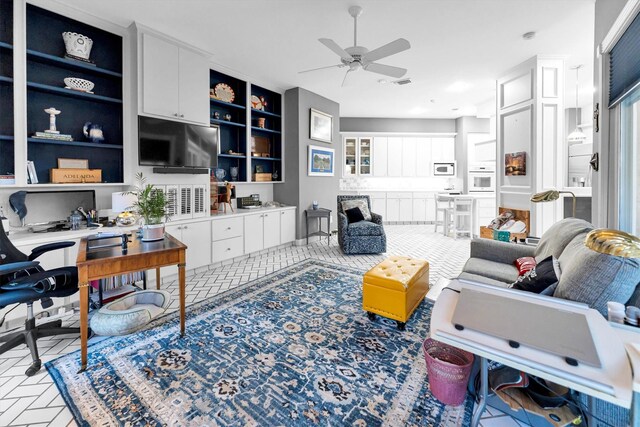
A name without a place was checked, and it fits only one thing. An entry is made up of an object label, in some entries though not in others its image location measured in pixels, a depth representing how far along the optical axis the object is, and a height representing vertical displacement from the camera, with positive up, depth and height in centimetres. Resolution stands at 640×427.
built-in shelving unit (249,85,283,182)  512 +130
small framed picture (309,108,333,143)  554 +157
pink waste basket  154 -95
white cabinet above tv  326 +151
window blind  193 +102
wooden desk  184 -40
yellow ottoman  232 -73
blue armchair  478 -57
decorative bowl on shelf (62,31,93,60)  290 +165
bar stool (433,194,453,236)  649 -17
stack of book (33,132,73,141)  273 +67
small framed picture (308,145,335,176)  555 +87
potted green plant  236 -7
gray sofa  128 -36
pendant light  500 +116
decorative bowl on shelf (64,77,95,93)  293 +125
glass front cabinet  809 +138
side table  545 -21
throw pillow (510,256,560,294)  162 -43
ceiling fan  273 +151
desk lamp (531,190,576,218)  272 +7
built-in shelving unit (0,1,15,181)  257 +104
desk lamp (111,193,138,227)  285 -3
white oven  750 +67
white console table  81 -50
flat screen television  331 +75
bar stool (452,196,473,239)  617 -15
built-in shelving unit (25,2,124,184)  284 +115
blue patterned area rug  152 -108
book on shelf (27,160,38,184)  271 +30
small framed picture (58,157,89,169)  297 +44
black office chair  185 -57
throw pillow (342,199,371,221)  529 -4
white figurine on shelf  283 +86
